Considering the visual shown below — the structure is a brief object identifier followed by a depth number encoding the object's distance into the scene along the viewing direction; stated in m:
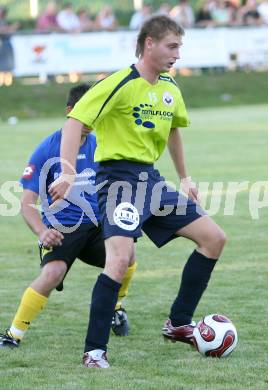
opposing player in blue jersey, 5.78
